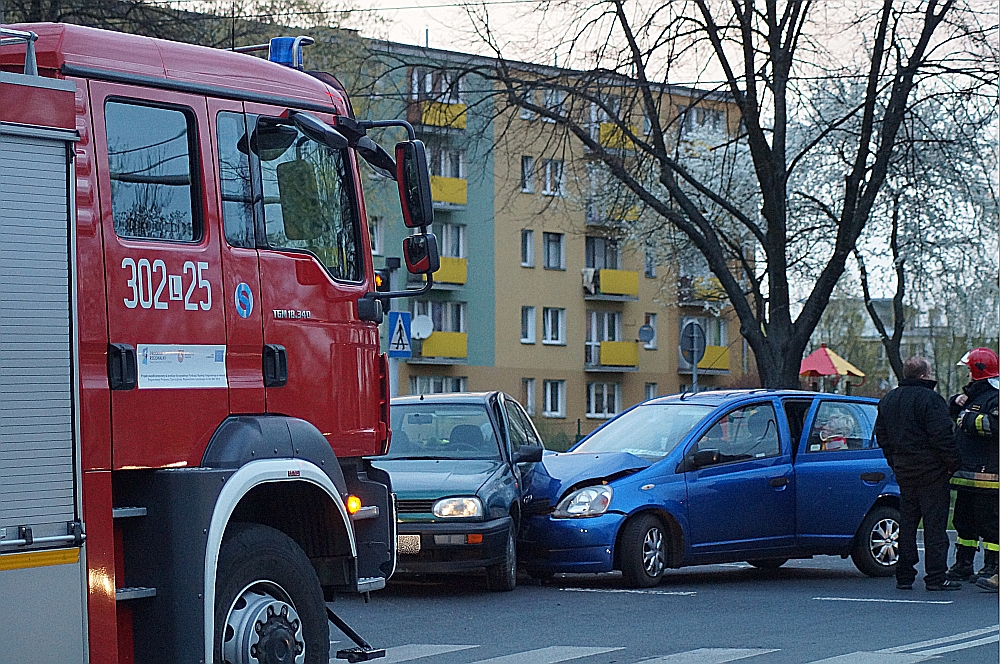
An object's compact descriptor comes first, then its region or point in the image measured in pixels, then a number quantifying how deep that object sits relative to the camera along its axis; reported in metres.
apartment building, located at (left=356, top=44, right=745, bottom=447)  57.03
